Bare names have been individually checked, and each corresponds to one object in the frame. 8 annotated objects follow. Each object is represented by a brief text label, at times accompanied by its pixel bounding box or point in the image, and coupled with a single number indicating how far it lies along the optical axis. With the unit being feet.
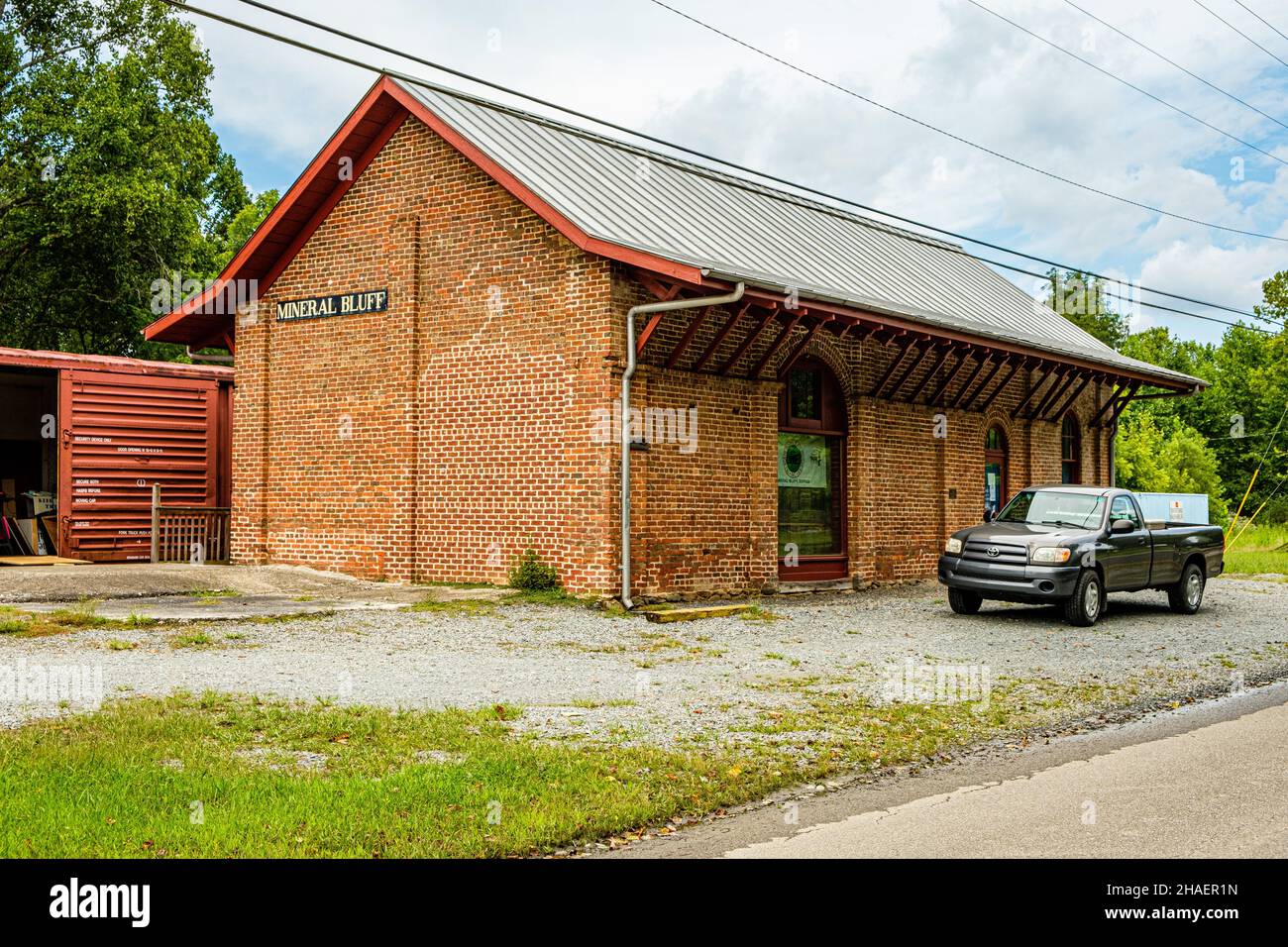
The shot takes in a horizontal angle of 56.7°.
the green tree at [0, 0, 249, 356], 101.86
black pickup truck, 50.29
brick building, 53.21
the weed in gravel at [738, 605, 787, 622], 50.25
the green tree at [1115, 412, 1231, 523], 232.94
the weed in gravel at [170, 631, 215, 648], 37.78
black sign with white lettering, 60.64
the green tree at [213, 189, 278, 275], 137.39
